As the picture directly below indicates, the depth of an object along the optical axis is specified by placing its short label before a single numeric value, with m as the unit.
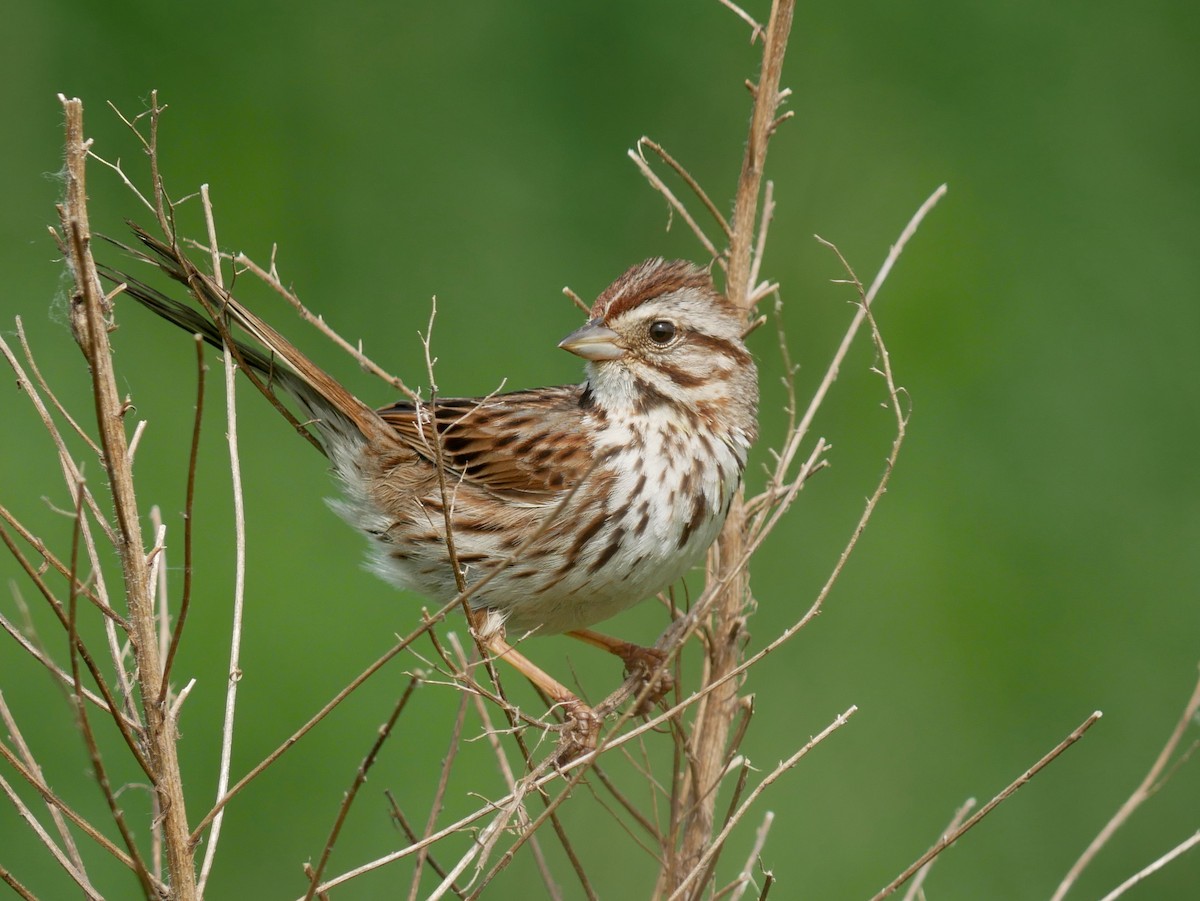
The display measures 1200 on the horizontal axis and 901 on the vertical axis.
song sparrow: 7.13
